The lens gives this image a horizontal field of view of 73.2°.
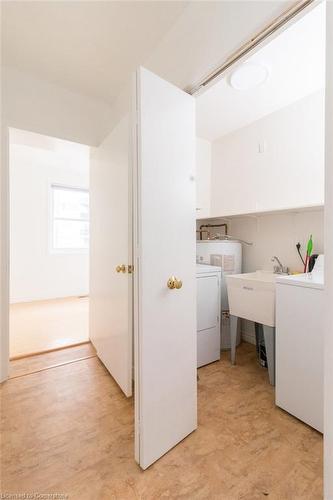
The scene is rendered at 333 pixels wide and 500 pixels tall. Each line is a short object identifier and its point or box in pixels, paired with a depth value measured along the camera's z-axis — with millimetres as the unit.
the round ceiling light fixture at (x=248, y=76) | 1522
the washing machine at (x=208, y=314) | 1960
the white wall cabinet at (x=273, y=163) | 1820
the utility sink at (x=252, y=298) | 1655
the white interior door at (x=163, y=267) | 1035
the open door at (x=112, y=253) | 1535
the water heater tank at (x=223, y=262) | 2258
